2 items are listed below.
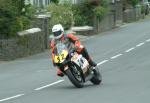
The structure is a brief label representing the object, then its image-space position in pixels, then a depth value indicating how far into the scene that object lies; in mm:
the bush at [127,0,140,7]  60769
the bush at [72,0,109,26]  42062
